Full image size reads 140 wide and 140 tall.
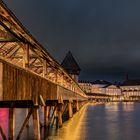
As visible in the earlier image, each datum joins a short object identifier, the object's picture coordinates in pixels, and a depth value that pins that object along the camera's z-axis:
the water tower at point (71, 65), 89.79
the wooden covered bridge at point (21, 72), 8.85
